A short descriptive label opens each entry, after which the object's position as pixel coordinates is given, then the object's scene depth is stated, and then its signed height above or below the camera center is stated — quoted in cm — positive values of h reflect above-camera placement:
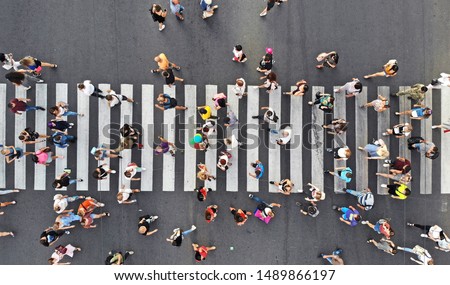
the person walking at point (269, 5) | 1006 +448
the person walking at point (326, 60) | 992 +273
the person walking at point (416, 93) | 978 +166
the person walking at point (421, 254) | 1025 -355
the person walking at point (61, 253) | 997 -353
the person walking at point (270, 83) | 952 +194
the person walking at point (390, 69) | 960 +233
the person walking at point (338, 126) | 973 +59
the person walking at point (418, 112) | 964 +101
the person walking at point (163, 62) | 937 +245
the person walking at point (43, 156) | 970 -36
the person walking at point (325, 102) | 969 +130
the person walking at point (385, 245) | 998 -327
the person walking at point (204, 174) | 983 -92
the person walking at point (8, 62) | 980 +258
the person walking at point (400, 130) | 960 +44
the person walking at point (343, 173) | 968 -91
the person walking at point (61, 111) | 942 +104
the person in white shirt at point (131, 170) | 965 -79
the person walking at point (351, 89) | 947 +177
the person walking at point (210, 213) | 944 -208
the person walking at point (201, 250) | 965 -342
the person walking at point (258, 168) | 984 -75
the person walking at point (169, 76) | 928 +201
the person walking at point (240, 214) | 965 -222
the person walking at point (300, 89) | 973 +174
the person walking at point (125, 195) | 984 -160
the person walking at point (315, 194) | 968 -152
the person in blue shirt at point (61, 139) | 962 +16
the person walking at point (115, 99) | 1020 +149
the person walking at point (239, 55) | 962 +284
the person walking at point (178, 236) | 977 -291
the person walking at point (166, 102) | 949 +130
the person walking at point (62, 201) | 976 -180
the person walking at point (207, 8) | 1022 +447
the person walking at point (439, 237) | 987 -290
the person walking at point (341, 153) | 938 -26
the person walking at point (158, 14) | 956 +398
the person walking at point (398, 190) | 955 -139
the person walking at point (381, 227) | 965 -262
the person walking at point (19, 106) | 962 +117
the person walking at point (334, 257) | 1062 -379
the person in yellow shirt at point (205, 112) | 959 +97
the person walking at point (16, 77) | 912 +193
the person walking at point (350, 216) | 987 -224
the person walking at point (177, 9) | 971 +430
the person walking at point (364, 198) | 980 -168
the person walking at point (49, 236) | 937 -277
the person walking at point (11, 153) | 976 -27
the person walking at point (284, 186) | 958 -130
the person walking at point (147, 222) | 994 -248
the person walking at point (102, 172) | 942 -84
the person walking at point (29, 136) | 947 +25
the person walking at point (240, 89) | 955 +174
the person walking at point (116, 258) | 991 -363
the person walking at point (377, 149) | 974 -15
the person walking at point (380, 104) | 988 +128
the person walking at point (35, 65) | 930 +241
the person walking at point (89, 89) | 944 +168
